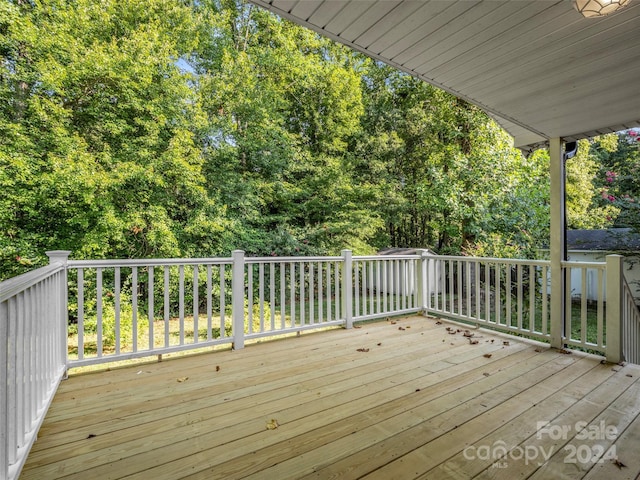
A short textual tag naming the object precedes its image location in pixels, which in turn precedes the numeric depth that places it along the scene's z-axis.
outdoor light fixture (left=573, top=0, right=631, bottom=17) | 1.60
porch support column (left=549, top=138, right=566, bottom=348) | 3.43
